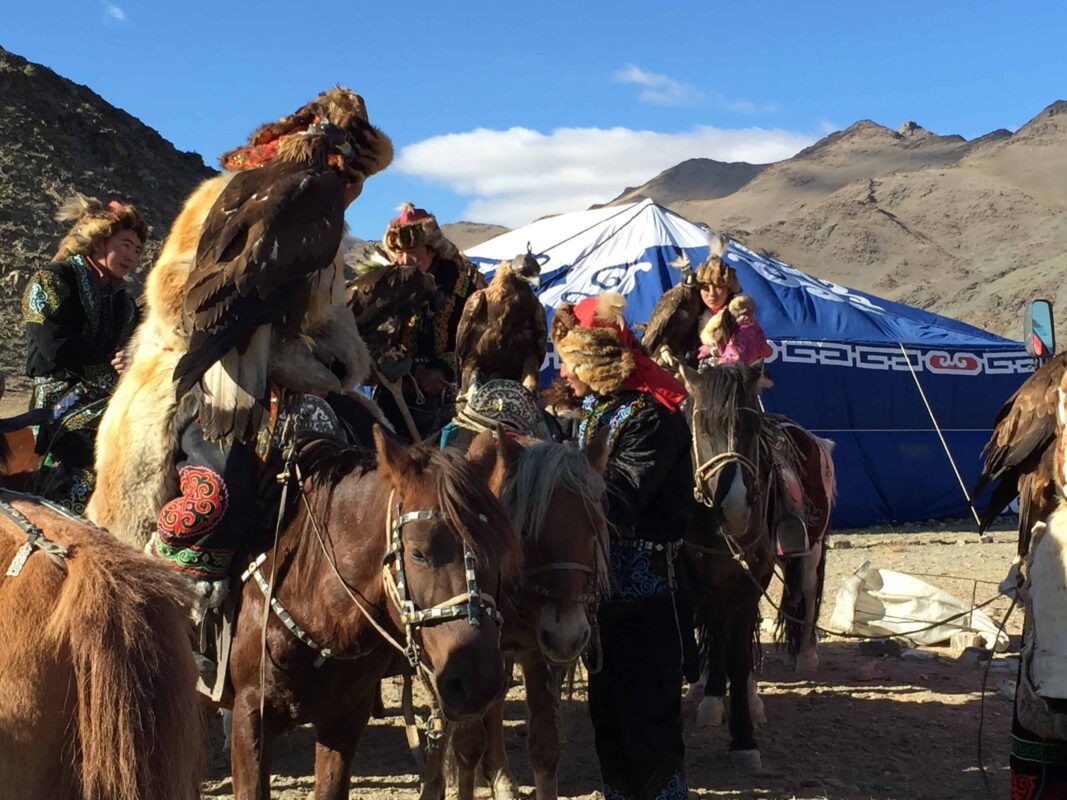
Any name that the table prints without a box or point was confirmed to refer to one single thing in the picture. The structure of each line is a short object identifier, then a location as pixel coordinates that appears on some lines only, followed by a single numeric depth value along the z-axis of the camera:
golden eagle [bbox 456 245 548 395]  4.78
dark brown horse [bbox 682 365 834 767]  5.58
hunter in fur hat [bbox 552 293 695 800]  4.21
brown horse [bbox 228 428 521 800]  2.98
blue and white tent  14.72
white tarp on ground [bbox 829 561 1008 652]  8.36
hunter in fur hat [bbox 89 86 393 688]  3.49
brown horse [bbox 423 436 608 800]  3.81
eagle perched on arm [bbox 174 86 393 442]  3.44
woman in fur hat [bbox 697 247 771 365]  7.19
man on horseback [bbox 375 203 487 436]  5.75
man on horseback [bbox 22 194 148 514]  5.13
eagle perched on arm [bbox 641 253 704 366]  6.83
